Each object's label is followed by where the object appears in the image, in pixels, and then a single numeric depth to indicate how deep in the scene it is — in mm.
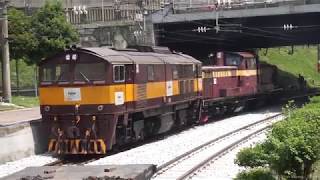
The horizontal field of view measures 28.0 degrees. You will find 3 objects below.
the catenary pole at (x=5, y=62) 32125
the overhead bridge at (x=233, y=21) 37219
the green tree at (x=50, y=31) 37938
